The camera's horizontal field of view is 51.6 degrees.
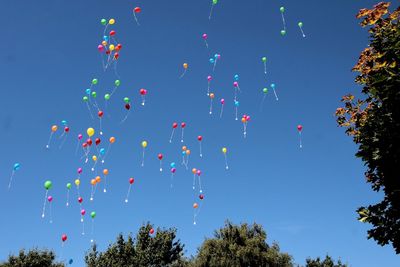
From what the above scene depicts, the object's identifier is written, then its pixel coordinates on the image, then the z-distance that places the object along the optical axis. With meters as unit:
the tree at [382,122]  11.55
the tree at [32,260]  36.19
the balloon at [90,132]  22.05
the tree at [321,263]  42.13
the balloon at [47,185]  22.55
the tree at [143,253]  41.59
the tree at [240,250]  39.44
